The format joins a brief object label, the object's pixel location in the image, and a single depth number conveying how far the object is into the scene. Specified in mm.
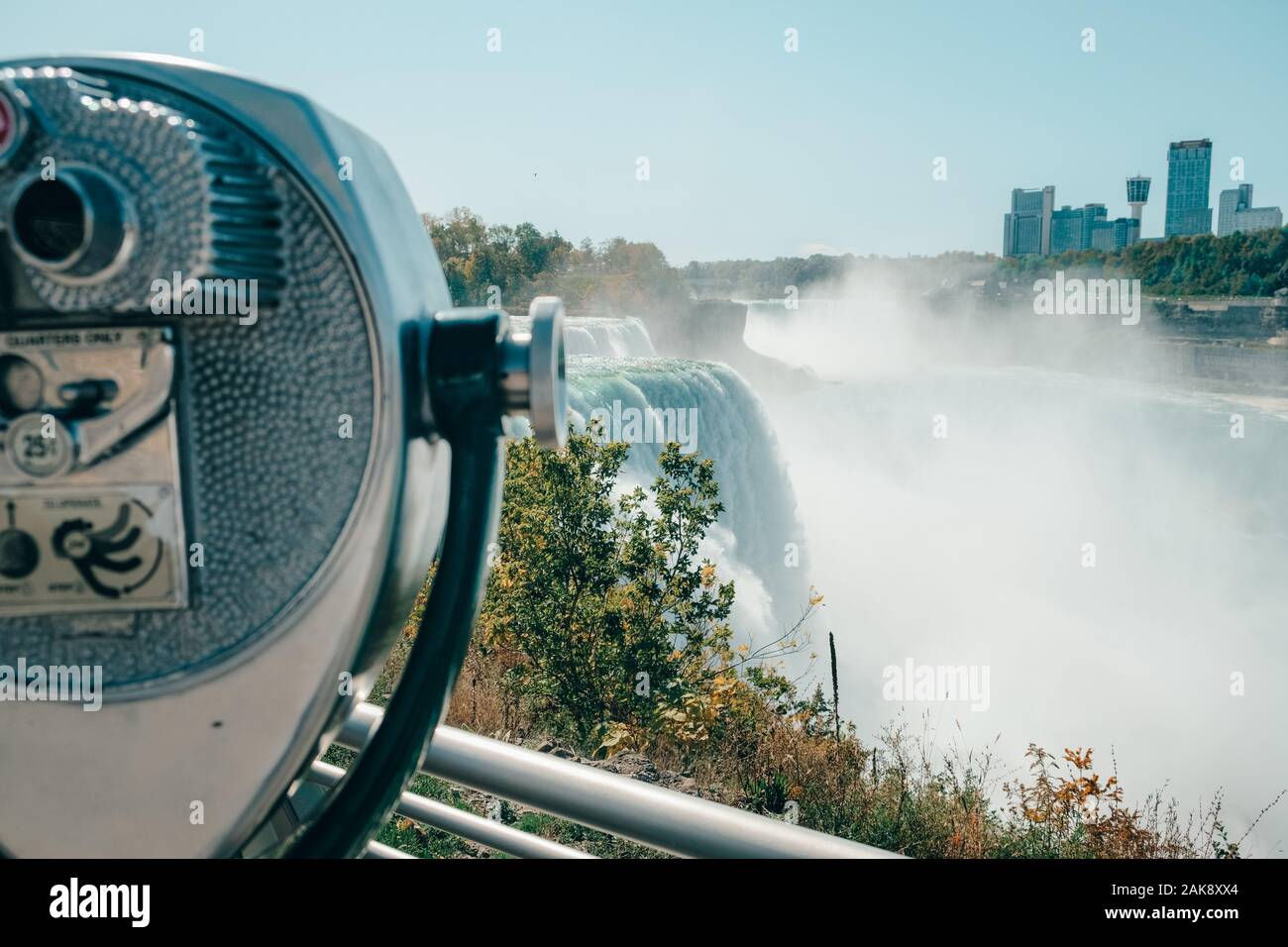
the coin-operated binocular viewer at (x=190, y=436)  539
